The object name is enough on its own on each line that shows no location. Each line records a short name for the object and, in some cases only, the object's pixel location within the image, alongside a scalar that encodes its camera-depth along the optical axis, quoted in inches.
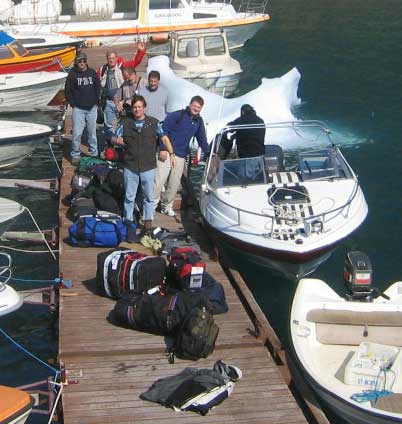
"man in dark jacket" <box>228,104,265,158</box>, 499.2
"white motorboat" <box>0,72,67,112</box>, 804.6
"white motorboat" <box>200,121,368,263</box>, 439.5
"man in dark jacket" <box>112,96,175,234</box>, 430.0
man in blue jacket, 465.1
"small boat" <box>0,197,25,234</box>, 476.0
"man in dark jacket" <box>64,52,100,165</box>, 535.2
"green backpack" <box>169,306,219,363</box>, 349.1
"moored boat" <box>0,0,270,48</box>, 988.6
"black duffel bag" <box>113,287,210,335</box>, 360.5
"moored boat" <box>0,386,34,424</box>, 294.4
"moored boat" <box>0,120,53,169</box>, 636.1
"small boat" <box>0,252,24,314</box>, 391.2
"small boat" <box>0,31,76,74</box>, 837.2
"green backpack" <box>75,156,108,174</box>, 539.1
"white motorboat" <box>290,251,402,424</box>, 331.0
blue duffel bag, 447.5
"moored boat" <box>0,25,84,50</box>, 904.9
